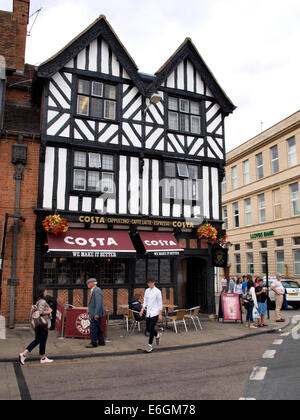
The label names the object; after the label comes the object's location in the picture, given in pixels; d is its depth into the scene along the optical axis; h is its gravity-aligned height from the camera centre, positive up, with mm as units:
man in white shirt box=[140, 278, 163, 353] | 9289 -1133
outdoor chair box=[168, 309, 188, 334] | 11720 -1714
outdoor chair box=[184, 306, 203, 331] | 12090 -1762
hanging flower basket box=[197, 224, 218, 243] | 14828 +1266
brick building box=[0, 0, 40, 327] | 12164 +2203
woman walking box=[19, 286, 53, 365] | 7906 -1532
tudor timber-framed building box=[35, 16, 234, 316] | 13227 +3826
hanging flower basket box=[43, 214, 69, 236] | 12203 +1311
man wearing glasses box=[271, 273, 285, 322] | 14719 -1272
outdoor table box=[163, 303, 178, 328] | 12634 -1605
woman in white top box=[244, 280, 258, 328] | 13008 -1410
